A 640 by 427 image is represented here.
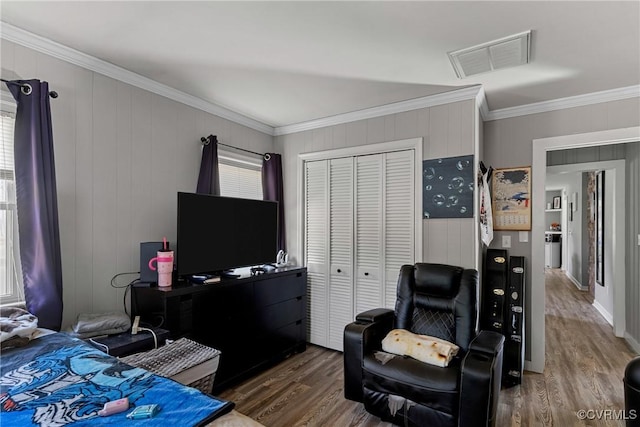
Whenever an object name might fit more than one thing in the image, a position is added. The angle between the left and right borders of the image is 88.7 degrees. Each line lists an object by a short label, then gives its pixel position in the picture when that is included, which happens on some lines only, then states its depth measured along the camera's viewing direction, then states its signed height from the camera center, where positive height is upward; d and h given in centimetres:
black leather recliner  193 -97
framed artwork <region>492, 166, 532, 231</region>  329 +19
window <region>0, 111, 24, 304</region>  204 -4
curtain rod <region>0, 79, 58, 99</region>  196 +79
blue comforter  102 -63
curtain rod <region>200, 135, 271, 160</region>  320 +76
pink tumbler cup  247 -38
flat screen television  261 -15
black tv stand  243 -85
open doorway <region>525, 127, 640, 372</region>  320 -37
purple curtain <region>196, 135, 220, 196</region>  316 +46
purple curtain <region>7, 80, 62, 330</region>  199 +9
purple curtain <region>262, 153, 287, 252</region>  393 +40
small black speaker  254 -33
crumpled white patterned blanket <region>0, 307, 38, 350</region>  161 -56
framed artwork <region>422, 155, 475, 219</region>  294 +28
